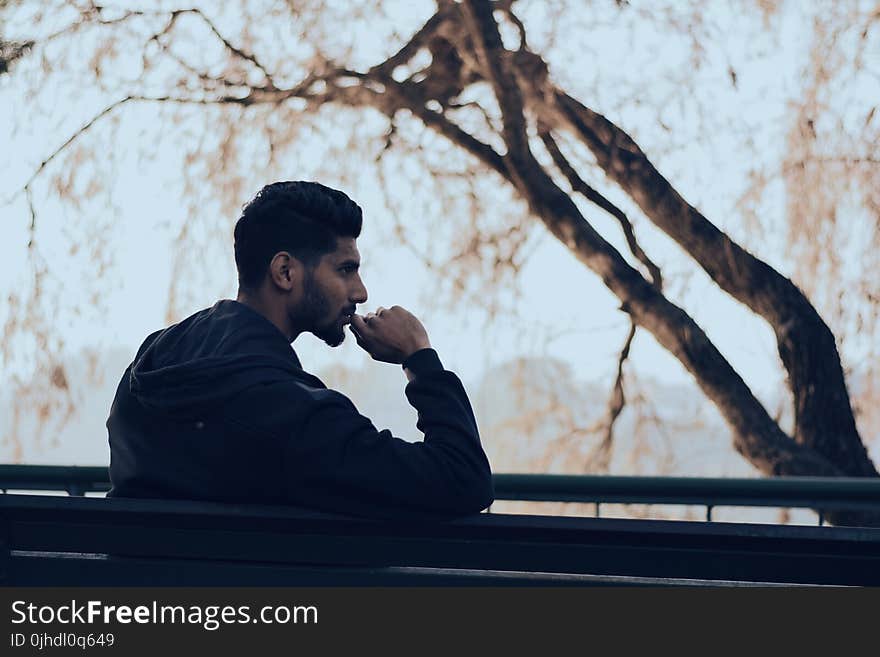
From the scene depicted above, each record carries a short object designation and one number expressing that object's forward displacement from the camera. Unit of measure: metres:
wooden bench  3.69
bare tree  9.92
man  3.77
